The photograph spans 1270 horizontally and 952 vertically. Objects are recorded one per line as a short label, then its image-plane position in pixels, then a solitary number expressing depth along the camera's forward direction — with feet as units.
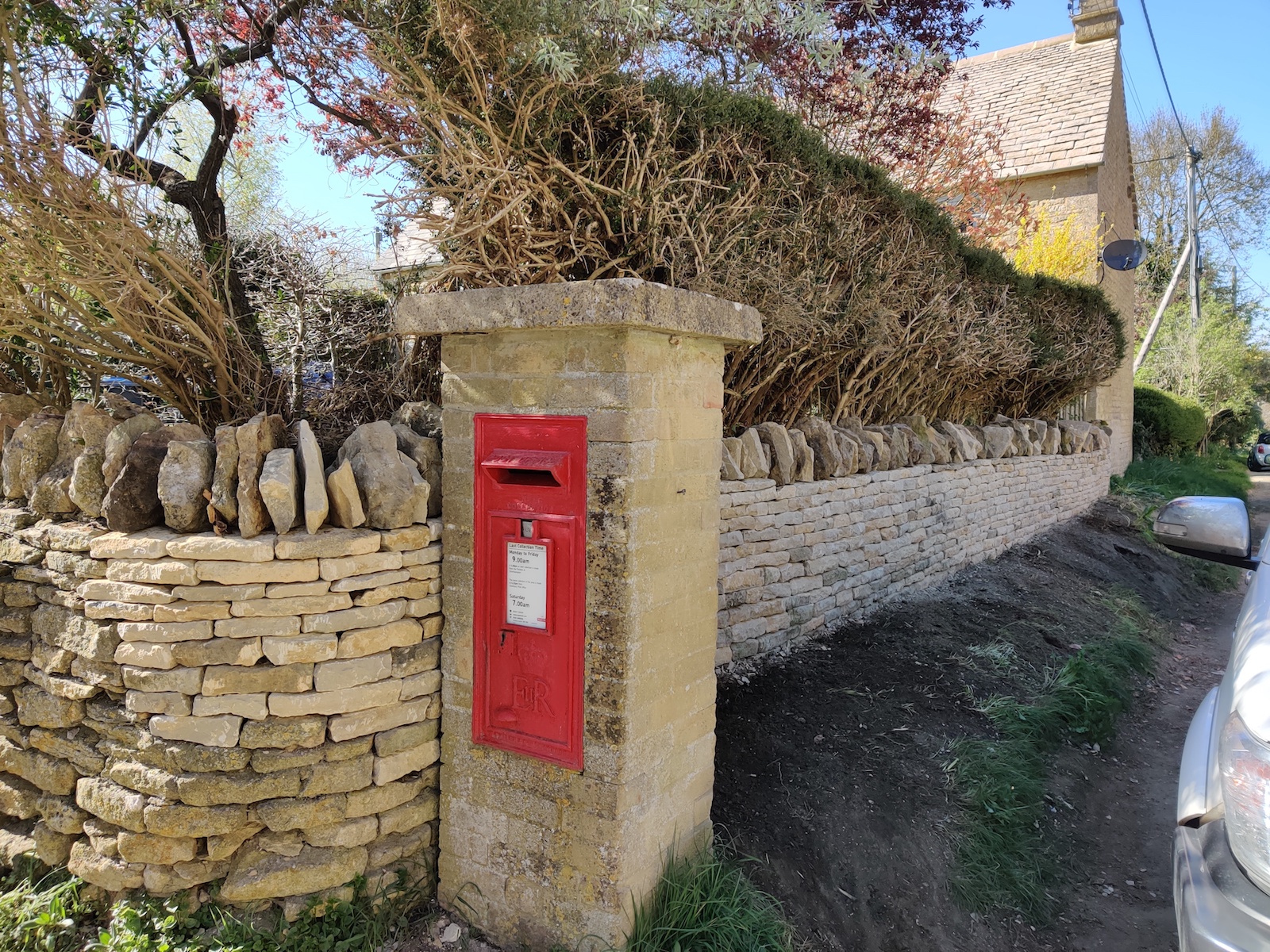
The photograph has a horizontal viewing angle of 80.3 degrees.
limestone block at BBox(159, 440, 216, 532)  8.59
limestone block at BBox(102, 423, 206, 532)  8.72
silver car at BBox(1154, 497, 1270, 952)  5.82
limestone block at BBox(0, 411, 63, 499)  10.23
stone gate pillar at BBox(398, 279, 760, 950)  8.16
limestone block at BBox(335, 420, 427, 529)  8.93
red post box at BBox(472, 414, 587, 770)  8.36
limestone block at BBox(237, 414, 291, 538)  8.43
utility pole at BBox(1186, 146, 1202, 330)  68.44
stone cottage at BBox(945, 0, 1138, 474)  42.93
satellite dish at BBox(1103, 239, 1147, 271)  35.94
